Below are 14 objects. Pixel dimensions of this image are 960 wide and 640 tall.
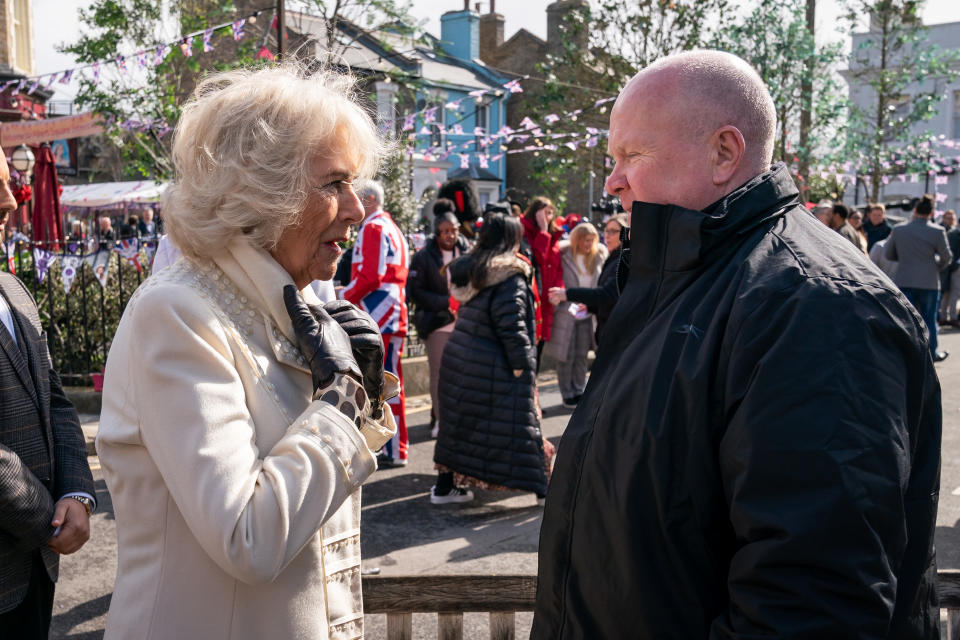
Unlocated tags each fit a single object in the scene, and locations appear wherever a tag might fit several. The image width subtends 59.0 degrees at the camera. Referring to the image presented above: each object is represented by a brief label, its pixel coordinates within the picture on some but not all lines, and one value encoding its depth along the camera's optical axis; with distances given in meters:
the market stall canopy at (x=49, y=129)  13.79
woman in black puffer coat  5.52
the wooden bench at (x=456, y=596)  2.27
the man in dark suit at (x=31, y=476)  2.13
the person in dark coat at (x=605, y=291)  7.06
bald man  1.21
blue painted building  31.92
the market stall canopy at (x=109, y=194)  24.09
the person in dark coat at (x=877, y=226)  15.12
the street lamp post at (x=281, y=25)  9.66
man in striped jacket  5.97
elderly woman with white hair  1.56
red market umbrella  10.23
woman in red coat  8.71
